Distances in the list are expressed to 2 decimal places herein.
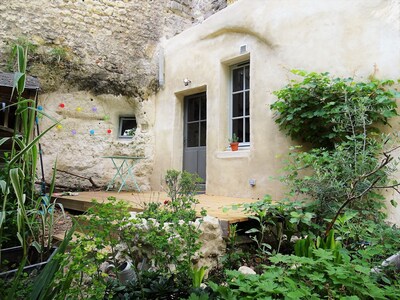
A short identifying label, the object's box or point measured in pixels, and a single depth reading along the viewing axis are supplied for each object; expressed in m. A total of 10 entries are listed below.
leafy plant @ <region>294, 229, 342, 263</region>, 2.10
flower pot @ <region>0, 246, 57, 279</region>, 1.97
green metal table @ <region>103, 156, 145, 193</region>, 5.64
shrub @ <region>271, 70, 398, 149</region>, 3.10
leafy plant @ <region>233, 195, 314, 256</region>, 2.60
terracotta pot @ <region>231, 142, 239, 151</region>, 4.63
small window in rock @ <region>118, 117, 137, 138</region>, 6.01
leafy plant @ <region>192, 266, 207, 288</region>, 1.69
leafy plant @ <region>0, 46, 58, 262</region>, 1.59
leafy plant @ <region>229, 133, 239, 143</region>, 4.75
